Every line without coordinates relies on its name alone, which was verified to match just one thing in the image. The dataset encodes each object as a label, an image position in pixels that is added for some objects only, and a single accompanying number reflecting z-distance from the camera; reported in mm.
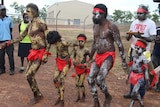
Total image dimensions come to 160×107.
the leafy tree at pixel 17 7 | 54697
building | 65750
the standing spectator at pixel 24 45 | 8930
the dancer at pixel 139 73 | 5727
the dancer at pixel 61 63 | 5938
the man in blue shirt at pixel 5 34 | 8812
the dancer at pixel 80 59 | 6125
